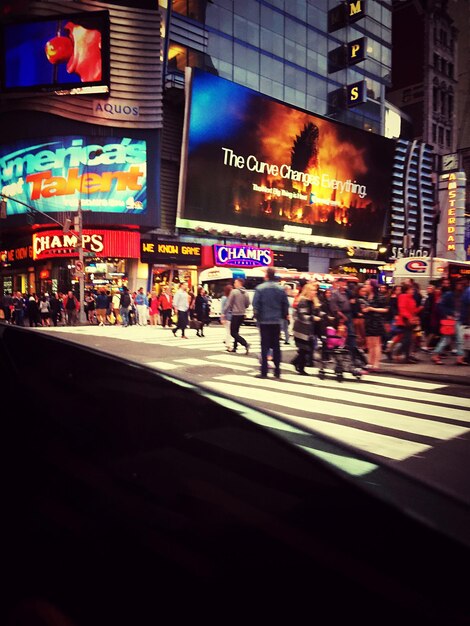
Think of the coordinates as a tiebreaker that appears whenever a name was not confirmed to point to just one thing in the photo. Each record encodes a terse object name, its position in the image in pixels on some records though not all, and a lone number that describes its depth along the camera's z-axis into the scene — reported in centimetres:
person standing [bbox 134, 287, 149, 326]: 2498
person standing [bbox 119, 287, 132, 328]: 2450
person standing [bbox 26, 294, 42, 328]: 2372
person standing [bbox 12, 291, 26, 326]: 2516
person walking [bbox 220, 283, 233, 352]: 1331
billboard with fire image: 3195
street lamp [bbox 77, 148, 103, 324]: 2562
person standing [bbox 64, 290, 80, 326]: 2490
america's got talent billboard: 3027
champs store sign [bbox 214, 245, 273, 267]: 3425
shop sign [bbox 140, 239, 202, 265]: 3112
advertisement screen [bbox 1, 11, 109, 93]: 2969
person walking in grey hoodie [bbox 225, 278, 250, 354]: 1266
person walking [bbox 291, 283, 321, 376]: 958
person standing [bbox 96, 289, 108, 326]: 2394
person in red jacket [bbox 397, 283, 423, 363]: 1123
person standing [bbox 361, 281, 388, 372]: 986
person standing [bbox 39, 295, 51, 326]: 2458
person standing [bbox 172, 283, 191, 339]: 1677
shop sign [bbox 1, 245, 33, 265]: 3245
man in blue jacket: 938
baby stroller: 920
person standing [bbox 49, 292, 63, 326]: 2517
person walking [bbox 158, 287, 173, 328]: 2295
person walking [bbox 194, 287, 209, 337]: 1923
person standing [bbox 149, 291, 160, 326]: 2548
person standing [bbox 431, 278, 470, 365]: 1107
